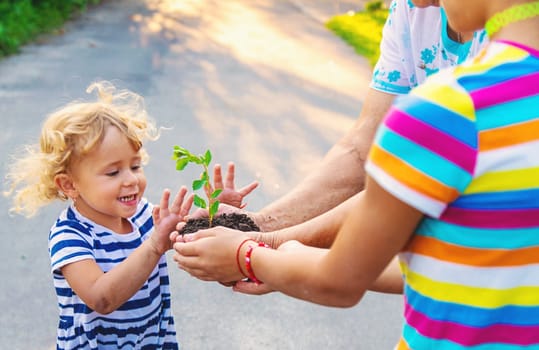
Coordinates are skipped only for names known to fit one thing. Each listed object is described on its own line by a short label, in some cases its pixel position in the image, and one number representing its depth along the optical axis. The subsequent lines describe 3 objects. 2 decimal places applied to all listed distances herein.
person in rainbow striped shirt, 1.07
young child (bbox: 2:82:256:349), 2.06
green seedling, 2.09
